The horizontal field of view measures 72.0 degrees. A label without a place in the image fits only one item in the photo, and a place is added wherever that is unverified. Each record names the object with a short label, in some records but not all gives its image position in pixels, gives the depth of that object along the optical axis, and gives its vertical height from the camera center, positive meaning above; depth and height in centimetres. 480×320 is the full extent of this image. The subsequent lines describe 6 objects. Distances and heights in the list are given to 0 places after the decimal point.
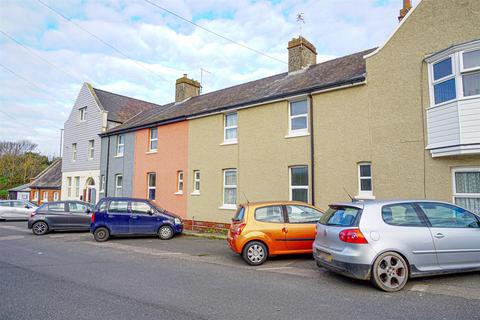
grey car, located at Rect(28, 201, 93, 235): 1520 -116
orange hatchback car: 843 -94
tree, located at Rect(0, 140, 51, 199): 4730 +348
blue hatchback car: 1319 -110
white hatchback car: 2203 -119
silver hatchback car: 591 -86
